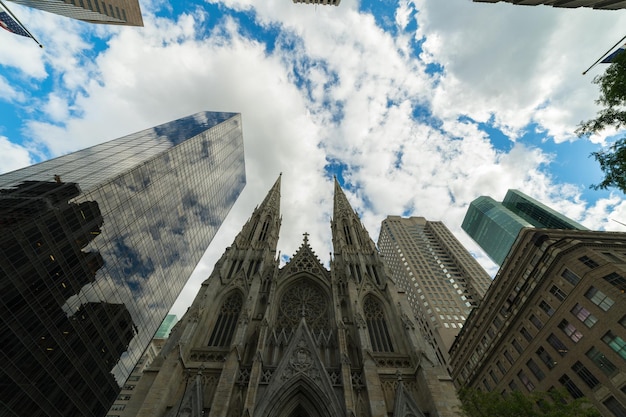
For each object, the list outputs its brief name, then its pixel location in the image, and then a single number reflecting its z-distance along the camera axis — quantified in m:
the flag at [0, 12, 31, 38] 13.44
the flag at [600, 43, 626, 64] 11.79
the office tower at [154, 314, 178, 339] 84.75
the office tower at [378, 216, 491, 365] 49.06
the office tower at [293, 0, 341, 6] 40.62
